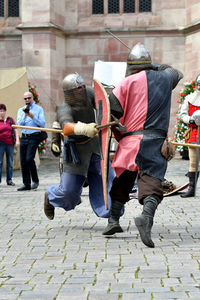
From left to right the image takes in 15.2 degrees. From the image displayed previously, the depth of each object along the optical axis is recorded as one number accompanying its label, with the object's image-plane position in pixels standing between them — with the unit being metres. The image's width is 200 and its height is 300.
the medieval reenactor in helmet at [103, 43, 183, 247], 6.47
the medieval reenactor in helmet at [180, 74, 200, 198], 10.66
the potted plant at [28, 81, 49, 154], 19.50
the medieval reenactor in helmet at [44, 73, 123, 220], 7.15
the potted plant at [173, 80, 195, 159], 19.16
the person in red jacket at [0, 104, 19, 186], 13.37
